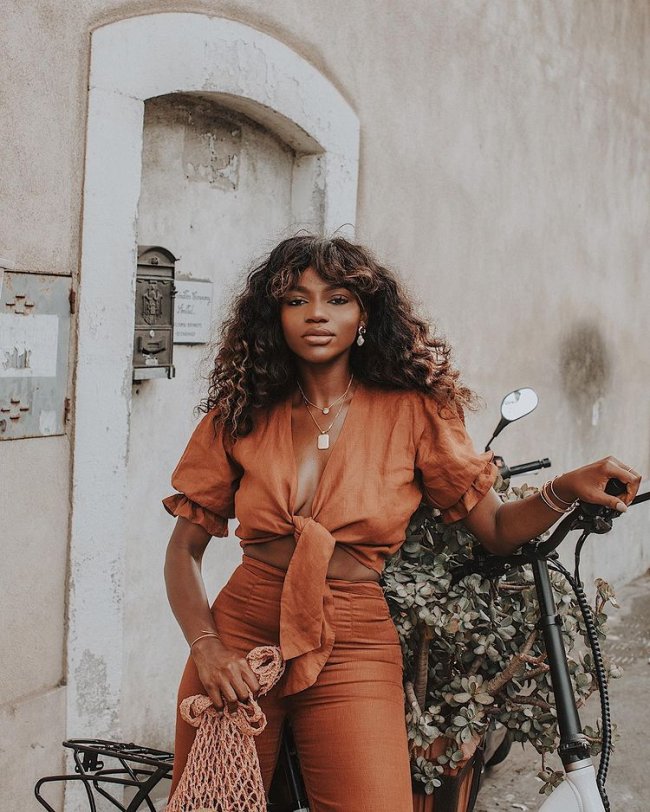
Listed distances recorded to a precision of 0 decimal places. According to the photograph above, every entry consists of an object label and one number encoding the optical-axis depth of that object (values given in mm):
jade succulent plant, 2402
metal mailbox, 3844
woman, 2161
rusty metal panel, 3248
